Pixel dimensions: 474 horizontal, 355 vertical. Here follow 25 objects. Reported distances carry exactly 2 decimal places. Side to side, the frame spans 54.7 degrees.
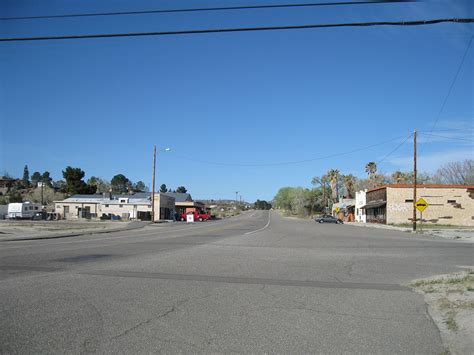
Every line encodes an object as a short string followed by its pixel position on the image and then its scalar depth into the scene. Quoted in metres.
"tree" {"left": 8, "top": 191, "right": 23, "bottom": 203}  114.24
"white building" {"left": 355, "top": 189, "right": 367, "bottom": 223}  77.88
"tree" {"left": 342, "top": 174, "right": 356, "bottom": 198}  121.56
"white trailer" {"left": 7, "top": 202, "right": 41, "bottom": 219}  76.62
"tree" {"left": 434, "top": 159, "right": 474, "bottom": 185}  83.51
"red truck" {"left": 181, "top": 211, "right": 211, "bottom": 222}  84.76
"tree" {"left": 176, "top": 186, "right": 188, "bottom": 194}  196.25
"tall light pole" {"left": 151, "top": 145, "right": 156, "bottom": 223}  64.00
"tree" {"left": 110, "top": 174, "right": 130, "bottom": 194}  179.88
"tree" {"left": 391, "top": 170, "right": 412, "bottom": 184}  100.50
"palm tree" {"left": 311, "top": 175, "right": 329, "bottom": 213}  137.82
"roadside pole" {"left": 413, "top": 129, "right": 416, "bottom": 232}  43.94
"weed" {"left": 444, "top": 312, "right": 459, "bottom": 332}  7.08
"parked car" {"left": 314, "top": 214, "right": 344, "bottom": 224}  73.62
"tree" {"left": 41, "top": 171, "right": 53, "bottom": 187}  194.50
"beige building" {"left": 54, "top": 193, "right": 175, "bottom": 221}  85.75
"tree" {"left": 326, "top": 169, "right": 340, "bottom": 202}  113.56
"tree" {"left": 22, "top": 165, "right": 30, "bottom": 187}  184.12
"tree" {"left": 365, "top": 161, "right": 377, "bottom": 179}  102.92
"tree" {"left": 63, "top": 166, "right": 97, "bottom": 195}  124.56
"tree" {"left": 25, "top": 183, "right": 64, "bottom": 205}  134.50
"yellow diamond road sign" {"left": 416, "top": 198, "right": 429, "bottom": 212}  39.82
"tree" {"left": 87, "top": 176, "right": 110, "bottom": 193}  164.00
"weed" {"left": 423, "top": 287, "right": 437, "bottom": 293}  10.28
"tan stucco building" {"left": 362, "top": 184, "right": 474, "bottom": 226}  59.53
